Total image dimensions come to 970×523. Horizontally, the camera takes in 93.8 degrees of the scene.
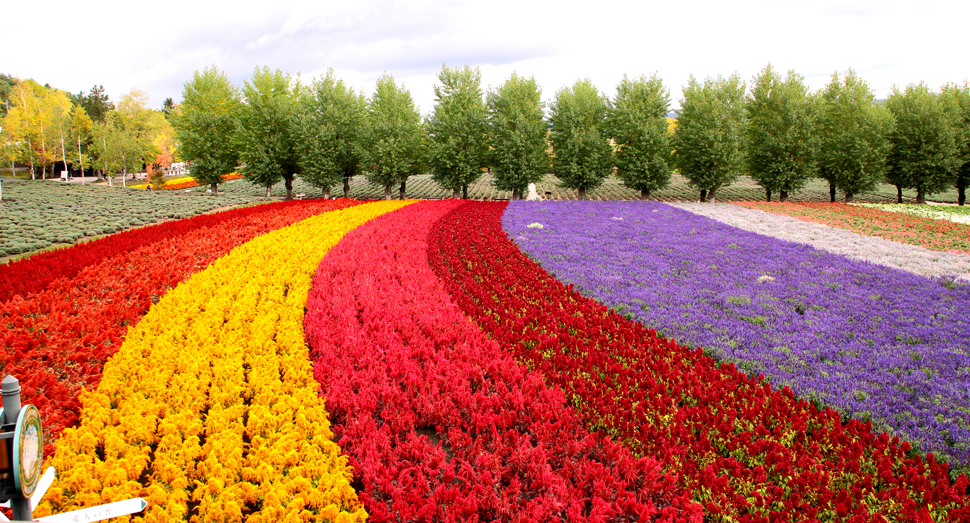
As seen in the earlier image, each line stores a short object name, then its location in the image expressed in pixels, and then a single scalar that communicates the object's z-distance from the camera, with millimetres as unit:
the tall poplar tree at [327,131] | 42500
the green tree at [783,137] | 39469
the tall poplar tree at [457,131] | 43062
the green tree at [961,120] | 39125
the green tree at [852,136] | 39344
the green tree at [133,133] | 56719
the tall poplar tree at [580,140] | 41469
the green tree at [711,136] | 39281
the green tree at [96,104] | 84188
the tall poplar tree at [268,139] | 43281
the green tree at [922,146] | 38312
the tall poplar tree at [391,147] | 42656
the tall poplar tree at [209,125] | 47062
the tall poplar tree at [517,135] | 42312
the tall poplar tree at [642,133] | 40656
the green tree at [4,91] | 76812
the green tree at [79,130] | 63688
